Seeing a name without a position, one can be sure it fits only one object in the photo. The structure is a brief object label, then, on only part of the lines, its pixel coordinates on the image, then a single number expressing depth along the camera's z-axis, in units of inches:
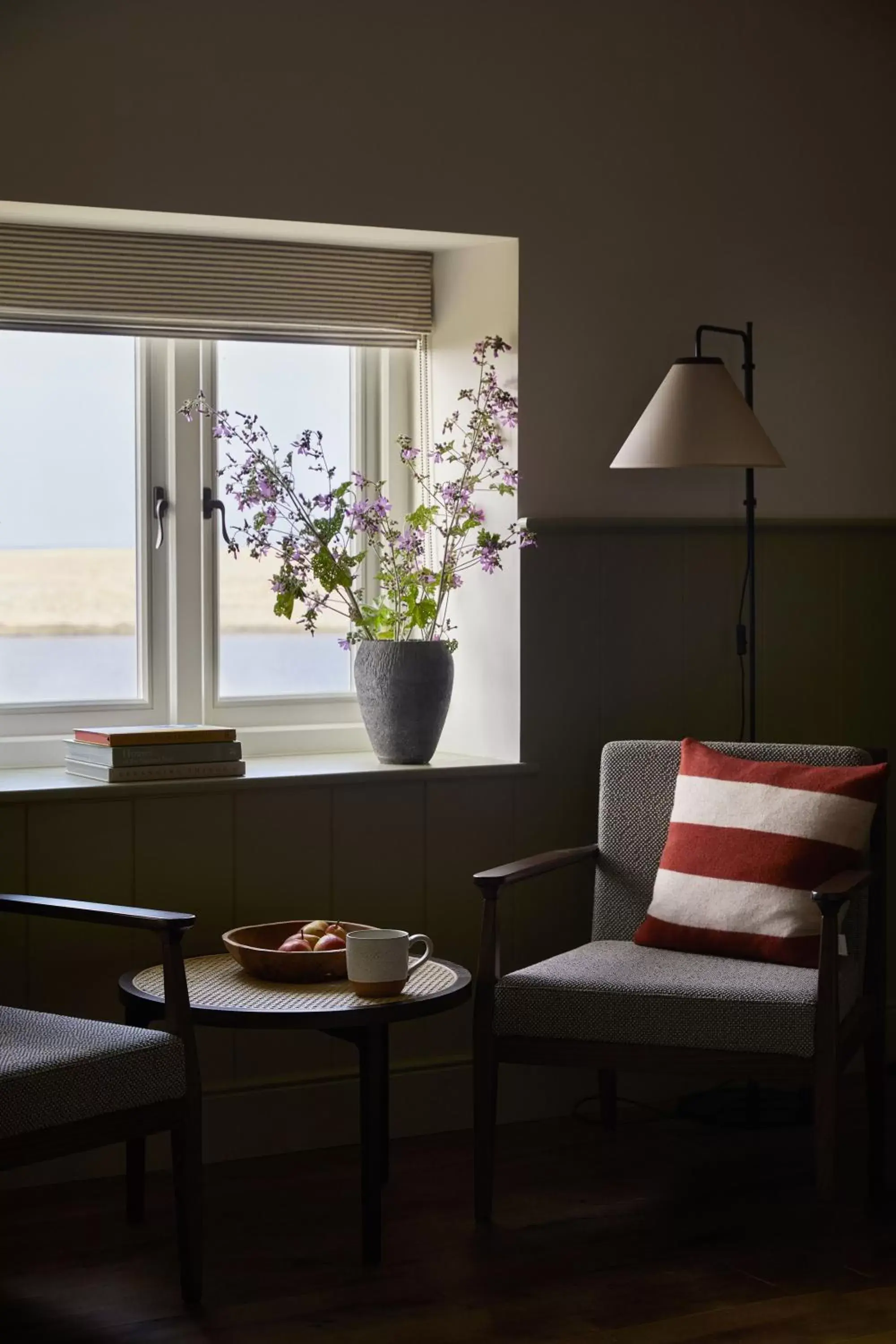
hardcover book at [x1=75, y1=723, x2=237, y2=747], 122.0
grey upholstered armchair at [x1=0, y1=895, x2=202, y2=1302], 89.4
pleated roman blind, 129.3
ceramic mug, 103.3
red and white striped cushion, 113.1
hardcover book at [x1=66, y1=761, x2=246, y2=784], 121.8
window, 134.0
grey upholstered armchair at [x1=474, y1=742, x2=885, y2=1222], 104.1
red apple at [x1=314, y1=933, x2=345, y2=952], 109.8
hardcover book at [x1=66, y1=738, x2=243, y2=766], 122.1
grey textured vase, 132.2
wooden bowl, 107.3
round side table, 100.6
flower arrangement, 132.8
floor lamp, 124.0
